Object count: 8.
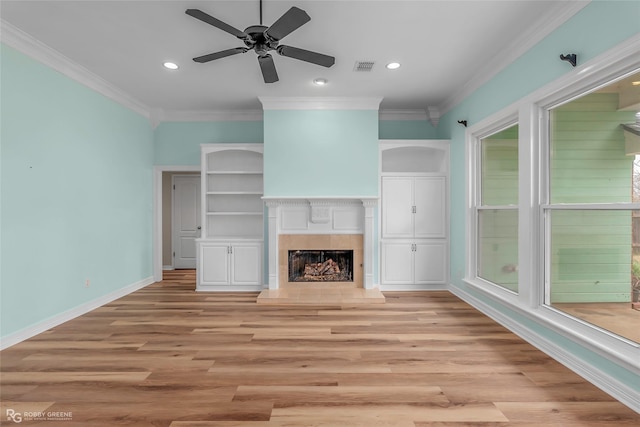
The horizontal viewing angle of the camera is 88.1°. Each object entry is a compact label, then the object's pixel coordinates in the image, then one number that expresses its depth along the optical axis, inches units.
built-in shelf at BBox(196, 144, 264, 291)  201.0
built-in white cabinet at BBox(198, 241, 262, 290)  200.8
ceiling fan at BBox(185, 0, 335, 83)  86.4
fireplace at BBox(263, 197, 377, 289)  192.2
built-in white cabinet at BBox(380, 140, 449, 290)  198.8
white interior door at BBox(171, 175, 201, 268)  273.9
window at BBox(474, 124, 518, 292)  144.9
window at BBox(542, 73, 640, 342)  92.8
